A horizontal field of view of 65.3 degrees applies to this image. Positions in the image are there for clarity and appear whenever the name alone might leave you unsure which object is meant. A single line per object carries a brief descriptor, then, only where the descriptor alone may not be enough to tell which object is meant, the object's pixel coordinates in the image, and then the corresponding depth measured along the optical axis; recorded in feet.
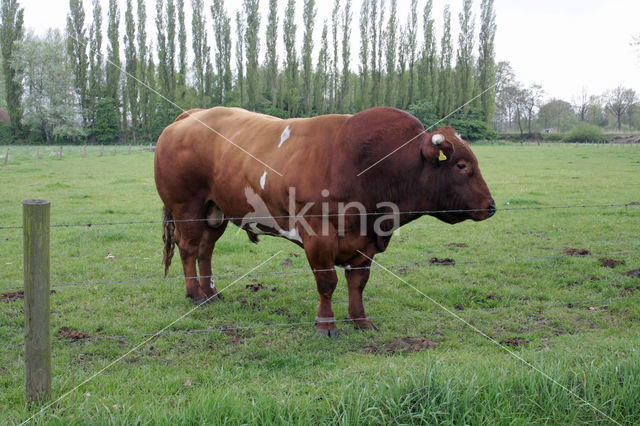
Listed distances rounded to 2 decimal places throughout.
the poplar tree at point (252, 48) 144.56
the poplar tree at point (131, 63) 147.35
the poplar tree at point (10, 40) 137.28
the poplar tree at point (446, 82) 156.97
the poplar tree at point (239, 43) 153.58
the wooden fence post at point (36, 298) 8.98
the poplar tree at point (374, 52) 153.17
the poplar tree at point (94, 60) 146.51
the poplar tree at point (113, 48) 146.10
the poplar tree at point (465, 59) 153.48
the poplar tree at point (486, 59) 150.61
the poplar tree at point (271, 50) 147.43
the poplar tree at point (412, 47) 159.53
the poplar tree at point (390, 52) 153.48
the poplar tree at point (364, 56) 151.41
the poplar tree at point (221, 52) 151.33
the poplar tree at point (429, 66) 157.58
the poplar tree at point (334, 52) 153.69
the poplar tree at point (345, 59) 151.94
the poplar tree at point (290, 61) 142.90
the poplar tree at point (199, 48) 147.74
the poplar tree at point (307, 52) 147.84
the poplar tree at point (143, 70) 146.20
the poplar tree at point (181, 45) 147.43
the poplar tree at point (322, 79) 148.97
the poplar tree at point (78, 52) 143.54
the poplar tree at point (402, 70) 156.25
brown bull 14.44
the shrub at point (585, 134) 174.41
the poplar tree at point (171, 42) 143.84
